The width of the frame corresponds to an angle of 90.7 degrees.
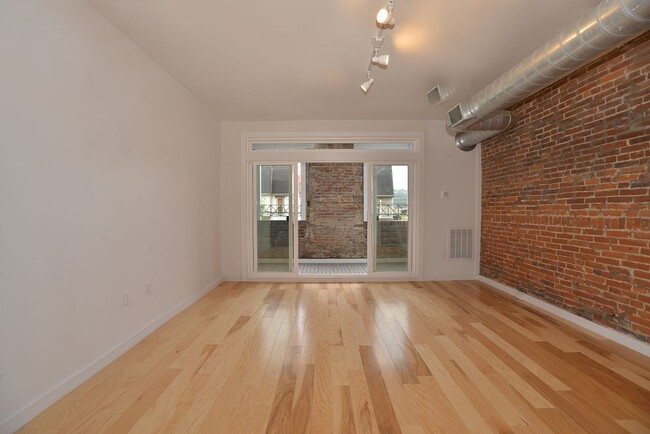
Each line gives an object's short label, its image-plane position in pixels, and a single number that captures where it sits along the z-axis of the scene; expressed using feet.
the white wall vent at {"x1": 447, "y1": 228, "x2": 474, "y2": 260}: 17.12
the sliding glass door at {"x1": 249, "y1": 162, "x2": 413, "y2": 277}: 17.30
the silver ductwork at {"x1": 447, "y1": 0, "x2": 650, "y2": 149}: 6.21
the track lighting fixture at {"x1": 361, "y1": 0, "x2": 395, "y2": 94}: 6.93
